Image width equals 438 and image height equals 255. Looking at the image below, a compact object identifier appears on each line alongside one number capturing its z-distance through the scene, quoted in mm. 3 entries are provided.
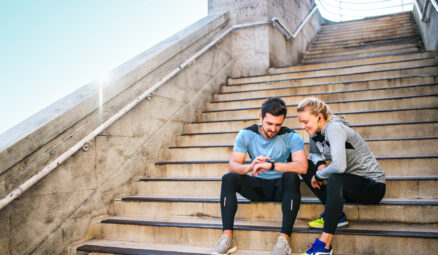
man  2303
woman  2143
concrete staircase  2344
